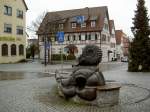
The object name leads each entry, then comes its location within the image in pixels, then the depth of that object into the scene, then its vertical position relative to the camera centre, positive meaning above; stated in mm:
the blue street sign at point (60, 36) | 10170 +1402
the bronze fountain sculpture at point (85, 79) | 4860 -765
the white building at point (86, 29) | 31724 +6055
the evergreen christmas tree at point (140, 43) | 14050 +1299
